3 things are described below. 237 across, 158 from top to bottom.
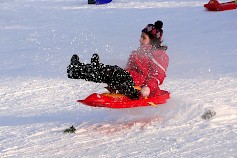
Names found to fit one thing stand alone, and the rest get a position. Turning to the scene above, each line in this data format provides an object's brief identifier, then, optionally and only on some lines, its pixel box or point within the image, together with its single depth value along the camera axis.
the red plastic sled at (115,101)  9.21
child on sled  9.08
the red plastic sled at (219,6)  27.98
